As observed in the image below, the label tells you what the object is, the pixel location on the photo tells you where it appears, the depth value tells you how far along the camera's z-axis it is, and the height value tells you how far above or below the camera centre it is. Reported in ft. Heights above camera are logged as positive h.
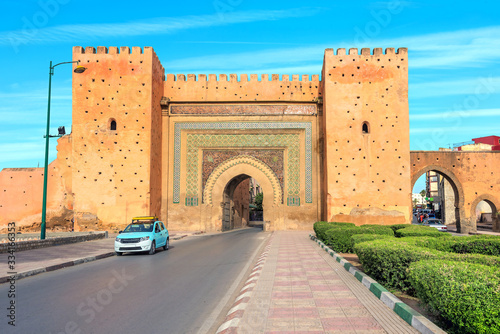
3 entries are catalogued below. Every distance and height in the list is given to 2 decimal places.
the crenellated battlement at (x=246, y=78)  84.12 +23.89
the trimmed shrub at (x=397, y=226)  52.87 -3.61
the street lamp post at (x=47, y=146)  50.07 +6.35
